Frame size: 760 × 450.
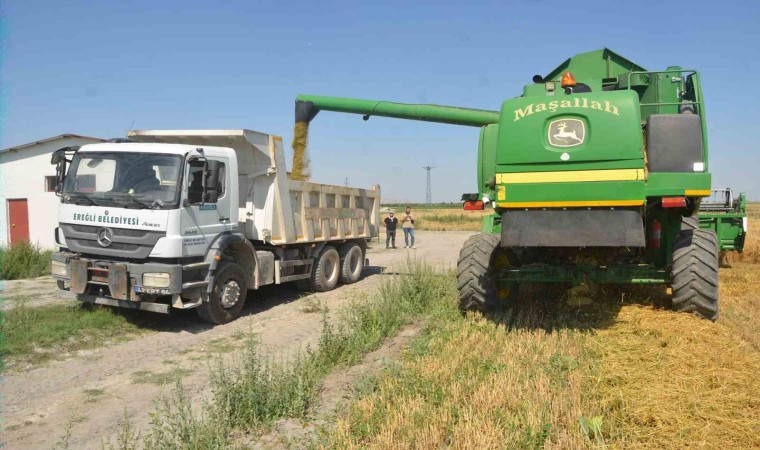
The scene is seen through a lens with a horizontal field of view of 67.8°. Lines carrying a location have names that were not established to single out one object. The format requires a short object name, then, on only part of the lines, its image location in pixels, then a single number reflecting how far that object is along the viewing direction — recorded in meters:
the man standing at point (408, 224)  22.56
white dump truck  7.60
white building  18.25
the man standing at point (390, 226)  22.58
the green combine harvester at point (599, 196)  5.69
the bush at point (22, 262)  12.74
